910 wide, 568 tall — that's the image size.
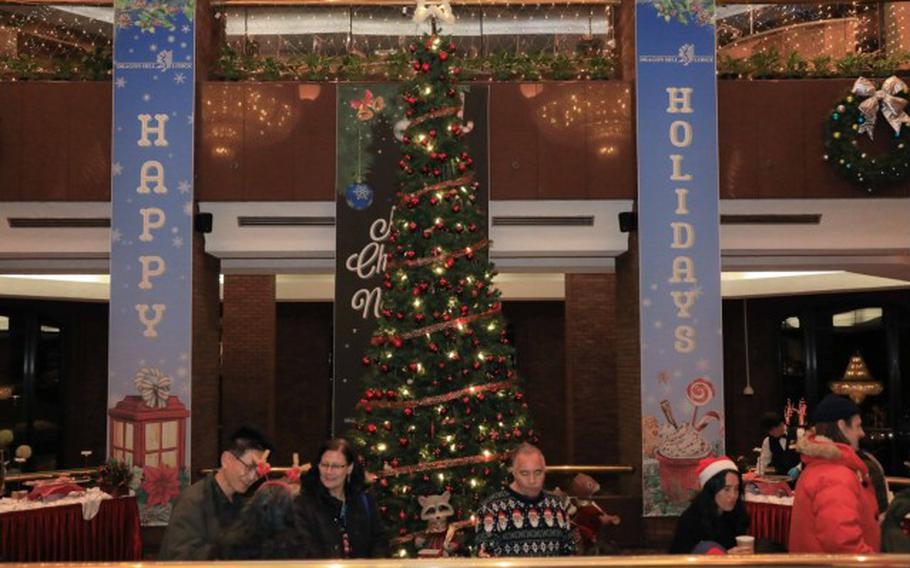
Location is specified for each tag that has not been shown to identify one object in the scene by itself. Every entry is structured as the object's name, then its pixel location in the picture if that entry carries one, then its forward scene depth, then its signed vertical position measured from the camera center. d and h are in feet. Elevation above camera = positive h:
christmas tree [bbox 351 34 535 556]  19.51 -0.04
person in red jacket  11.71 -2.00
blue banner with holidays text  30.12 +3.11
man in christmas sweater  13.41 -2.48
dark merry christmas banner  30.94 +5.63
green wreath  30.42 +6.20
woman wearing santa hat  13.84 -2.52
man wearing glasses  12.26 -2.06
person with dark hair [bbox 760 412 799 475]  29.80 -3.28
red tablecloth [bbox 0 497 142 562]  23.25 -4.89
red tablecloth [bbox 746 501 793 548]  23.59 -4.45
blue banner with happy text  30.01 +3.38
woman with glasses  13.34 -2.34
